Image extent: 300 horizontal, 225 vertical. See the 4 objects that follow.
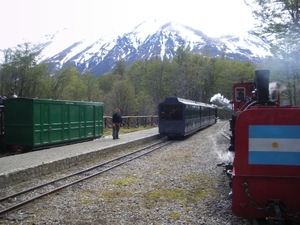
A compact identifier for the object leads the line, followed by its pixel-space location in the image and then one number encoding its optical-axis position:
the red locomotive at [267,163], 4.93
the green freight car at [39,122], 14.06
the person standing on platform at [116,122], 20.11
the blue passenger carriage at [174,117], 22.44
